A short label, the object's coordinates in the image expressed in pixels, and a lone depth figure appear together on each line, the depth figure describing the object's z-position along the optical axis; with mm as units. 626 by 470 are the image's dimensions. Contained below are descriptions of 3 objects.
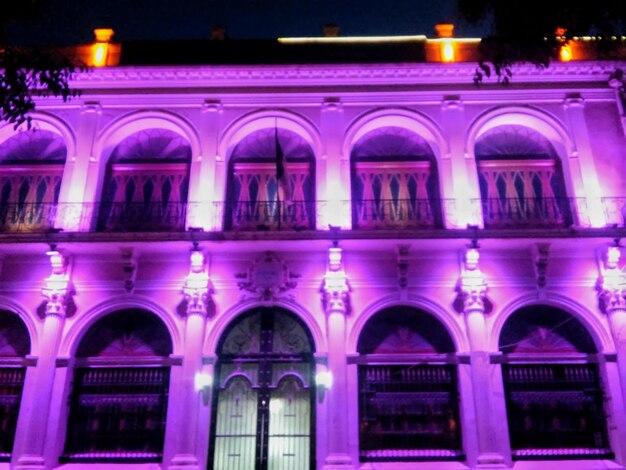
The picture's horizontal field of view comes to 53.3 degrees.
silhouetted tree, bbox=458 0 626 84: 8508
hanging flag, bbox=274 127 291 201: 12125
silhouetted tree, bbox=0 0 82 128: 8930
